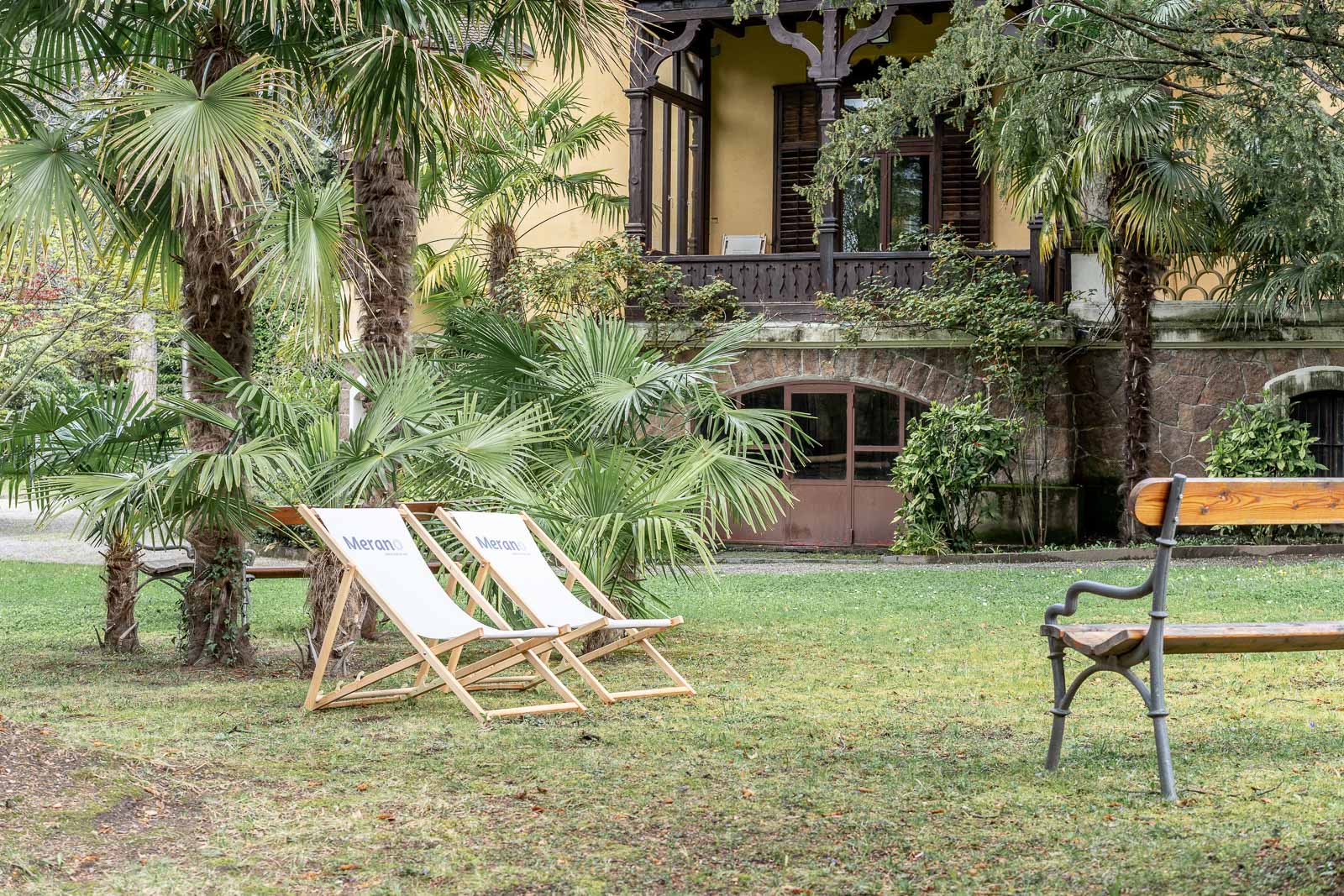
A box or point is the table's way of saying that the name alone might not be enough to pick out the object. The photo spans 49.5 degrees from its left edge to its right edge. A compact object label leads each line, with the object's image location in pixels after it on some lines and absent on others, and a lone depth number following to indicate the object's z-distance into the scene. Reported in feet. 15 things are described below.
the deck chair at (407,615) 19.57
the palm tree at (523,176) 46.88
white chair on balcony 61.87
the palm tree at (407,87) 23.20
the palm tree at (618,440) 24.98
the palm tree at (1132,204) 47.50
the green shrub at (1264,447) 50.11
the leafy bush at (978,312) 53.47
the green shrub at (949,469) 52.39
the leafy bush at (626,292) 55.83
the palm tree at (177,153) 22.03
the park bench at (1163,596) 14.11
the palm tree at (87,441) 25.35
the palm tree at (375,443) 23.20
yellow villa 54.03
